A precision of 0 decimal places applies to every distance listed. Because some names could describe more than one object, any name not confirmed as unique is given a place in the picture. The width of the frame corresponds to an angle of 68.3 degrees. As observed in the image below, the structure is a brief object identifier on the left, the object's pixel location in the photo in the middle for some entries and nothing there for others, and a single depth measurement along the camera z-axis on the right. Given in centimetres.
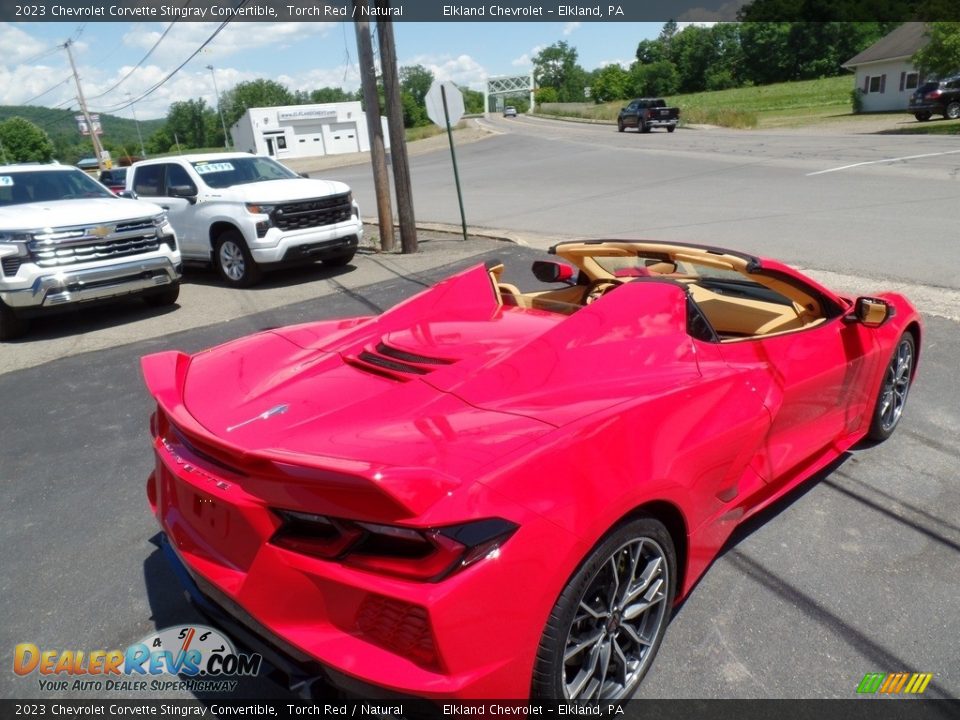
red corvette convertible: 184
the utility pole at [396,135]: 1085
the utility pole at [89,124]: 5312
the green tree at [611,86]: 11112
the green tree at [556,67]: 15036
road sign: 1176
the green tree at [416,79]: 12551
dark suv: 3073
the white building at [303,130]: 6862
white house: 4453
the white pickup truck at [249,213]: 970
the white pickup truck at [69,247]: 730
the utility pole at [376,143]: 1137
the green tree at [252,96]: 12303
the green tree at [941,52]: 2469
